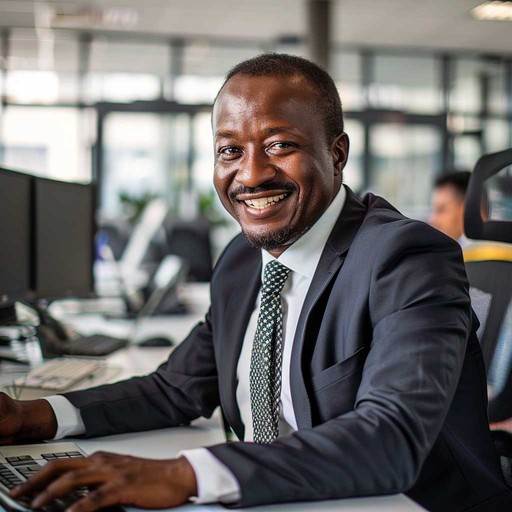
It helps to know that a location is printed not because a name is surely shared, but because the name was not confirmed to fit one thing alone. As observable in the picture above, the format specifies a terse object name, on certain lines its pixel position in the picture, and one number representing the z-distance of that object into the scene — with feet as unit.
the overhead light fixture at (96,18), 24.17
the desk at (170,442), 3.01
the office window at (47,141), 28.07
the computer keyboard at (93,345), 7.22
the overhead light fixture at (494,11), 23.15
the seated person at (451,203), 12.02
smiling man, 2.90
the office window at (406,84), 30.01
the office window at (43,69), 27.37
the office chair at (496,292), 4.64
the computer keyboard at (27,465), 2.84
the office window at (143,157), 28.89
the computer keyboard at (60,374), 5.47
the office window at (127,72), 28.35
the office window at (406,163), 30.25
